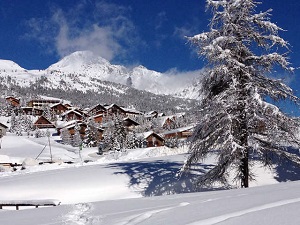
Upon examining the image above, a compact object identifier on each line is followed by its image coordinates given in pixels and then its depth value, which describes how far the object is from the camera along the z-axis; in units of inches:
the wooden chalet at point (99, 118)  4422.0
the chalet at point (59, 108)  5211.6
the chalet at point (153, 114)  5648.6
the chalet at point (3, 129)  3038.4
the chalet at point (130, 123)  3648.6
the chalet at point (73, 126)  3200.1
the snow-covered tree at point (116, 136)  2322.7
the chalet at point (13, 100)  5402.6
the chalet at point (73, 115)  4372.5
